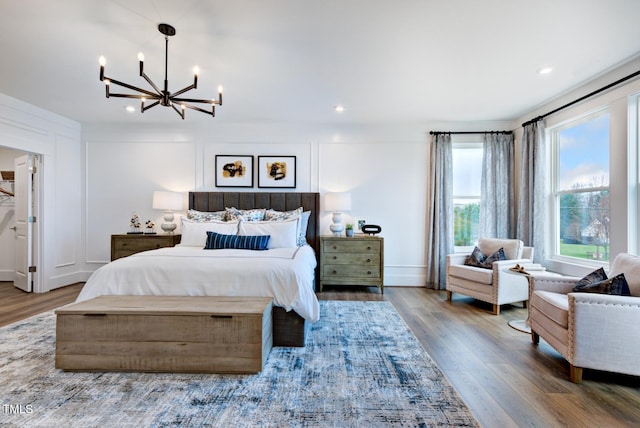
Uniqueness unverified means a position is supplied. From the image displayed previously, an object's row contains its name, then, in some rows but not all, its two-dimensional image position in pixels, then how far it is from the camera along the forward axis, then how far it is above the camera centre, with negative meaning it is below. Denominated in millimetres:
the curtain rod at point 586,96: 2747 +1266
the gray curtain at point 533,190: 3803 +317
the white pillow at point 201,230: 3766 -227
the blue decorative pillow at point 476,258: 3873 -575
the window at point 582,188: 3201 +318
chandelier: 2185 +928
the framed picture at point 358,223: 4613 -157
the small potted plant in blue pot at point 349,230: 4418 -245
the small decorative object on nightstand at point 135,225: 4469 -199
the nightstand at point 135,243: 4195 -440
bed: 2416 -568
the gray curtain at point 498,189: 4406 +379
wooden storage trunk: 2016 -861
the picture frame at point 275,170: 4727 +674
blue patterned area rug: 1604 -1101
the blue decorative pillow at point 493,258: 3708 -539
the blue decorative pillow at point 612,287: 2082 -510
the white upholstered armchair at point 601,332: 1922 -769
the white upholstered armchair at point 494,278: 3408 -757
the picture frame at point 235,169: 4738 +686
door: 4242 -150
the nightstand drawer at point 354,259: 4297 -649
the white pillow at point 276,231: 3639 -224
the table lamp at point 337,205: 4371 +121
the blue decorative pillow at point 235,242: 3402 -336
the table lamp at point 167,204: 4402 +116
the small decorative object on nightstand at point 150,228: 4508 -247
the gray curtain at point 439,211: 4504 +46
